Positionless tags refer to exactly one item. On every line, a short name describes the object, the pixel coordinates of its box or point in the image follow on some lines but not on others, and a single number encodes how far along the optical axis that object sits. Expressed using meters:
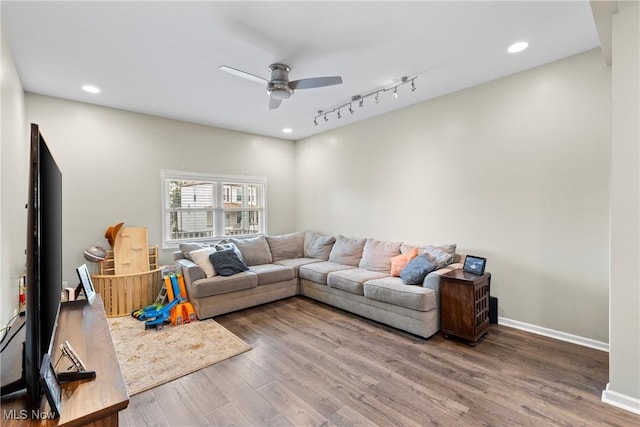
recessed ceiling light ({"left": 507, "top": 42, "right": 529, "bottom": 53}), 2.72
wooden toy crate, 3.86
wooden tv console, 0.99
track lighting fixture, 3.45
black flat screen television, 0.93
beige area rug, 2.52
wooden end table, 2.99
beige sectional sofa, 3.28
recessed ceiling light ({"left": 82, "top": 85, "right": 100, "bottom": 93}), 3.49
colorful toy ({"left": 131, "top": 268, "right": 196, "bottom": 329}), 3.58
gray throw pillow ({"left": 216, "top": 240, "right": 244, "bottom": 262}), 4.41
